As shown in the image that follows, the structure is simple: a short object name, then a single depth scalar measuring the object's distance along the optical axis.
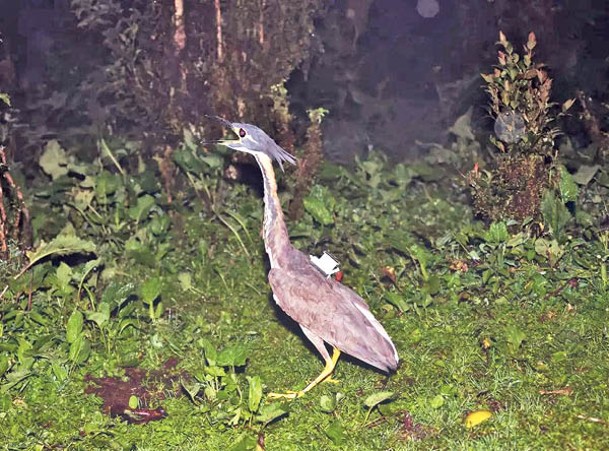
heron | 4.68
